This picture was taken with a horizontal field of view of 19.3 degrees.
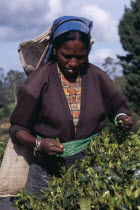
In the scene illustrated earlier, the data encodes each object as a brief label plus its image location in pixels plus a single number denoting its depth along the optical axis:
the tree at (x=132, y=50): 39.88
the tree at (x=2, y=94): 75.30
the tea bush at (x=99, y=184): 1.89
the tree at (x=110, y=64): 65.01
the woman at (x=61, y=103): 3.03
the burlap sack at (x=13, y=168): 3.31
